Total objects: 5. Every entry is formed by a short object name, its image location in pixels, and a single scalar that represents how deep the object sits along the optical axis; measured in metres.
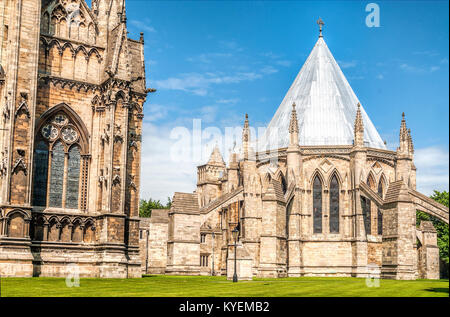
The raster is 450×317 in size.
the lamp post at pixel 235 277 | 30.01
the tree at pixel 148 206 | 94.09
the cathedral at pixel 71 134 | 29.16
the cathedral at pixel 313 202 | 42.78
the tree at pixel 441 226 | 59.69
